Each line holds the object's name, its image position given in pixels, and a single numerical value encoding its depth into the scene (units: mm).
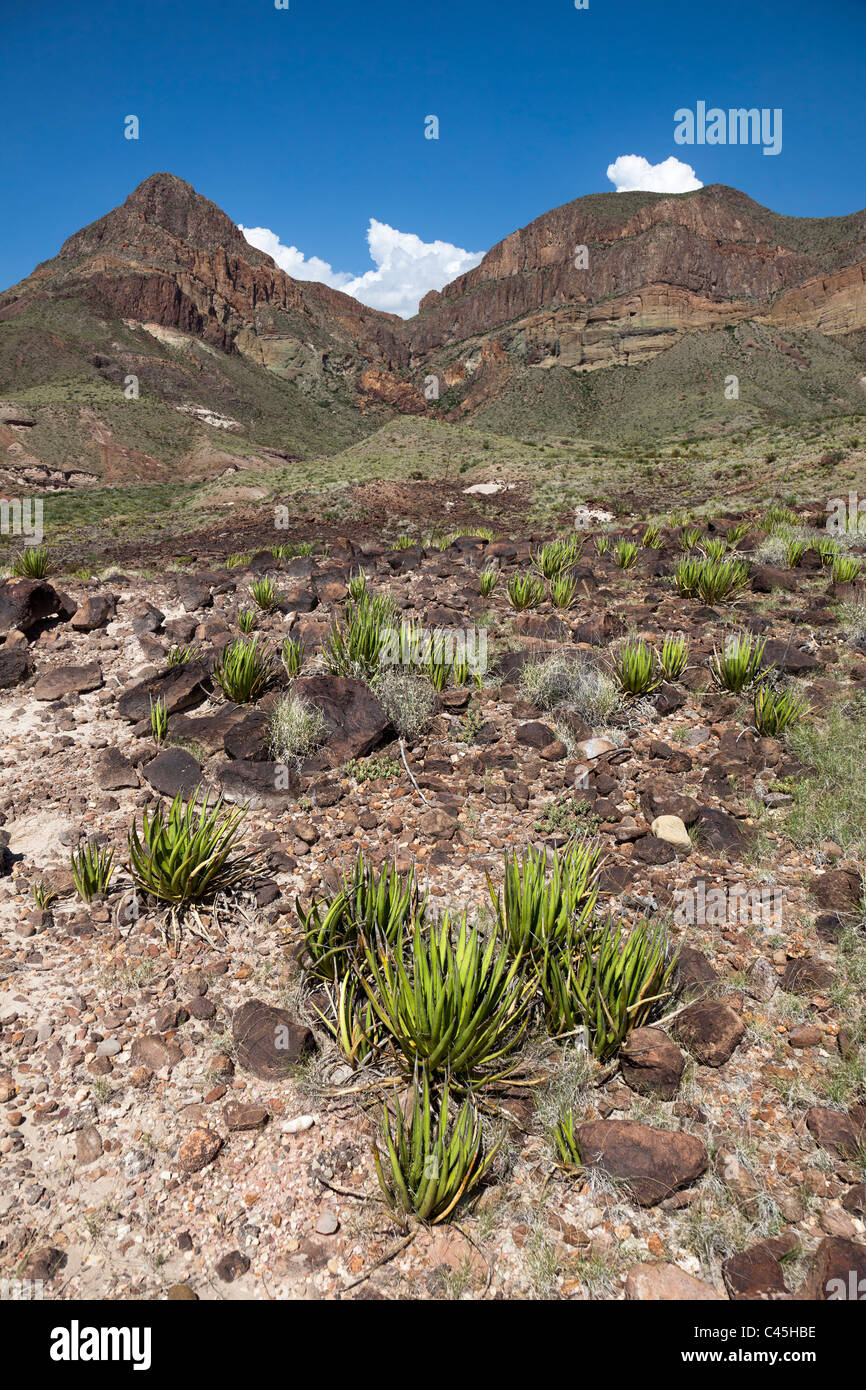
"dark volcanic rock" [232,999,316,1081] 2273
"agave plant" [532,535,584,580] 7660
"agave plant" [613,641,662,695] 4613
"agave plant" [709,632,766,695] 4602
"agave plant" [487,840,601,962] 2459
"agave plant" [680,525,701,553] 8883
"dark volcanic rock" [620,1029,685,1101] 2154
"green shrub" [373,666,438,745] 4453
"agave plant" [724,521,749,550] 8980
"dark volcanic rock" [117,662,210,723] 4789
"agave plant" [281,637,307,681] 5074
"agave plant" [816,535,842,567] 7422
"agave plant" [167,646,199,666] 5379
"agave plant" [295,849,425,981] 2530
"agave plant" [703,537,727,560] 7622
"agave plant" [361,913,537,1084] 2076
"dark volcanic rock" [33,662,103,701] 5180
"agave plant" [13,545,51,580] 8195
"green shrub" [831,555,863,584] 6641
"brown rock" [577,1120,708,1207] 1849
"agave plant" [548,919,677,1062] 2225
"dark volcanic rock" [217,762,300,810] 3848
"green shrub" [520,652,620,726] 4527
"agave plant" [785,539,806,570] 7598
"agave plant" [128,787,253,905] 2920
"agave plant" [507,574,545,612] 6637
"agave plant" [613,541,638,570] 8078
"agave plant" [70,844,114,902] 3014
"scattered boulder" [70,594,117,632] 6438
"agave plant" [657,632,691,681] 4871
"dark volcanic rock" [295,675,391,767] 4207
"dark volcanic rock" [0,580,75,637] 6141
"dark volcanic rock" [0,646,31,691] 5363
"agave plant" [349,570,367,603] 6980
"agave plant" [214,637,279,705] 4797
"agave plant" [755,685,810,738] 4070
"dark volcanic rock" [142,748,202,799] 3902
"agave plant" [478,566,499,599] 7137
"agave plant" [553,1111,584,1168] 1924
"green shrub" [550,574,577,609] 6723
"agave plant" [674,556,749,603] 6496
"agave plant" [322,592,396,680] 5062
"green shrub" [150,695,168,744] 4398
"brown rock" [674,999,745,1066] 2236
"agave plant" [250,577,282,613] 6793
